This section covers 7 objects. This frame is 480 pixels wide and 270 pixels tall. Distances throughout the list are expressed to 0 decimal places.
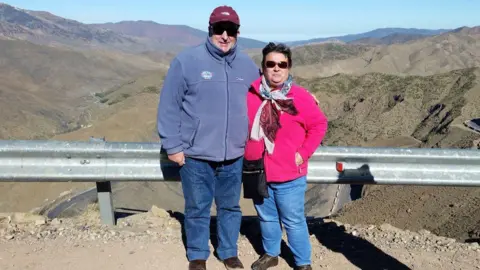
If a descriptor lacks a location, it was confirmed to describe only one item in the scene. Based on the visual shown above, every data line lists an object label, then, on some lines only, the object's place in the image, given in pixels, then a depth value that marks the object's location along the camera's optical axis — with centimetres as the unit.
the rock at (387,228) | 477
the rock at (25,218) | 464
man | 335
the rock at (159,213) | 492
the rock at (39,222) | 458
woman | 340
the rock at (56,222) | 462
